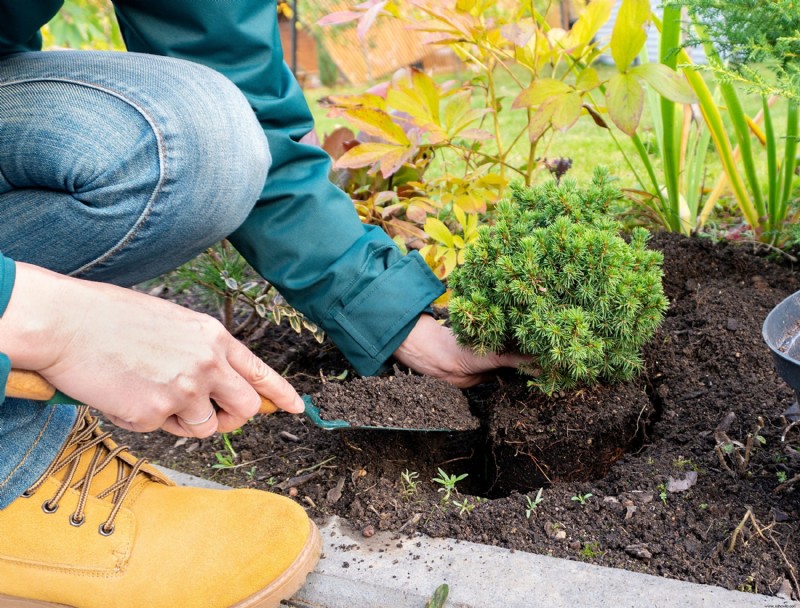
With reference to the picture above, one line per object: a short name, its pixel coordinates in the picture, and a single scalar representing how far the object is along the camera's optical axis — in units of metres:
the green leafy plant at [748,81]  1.66
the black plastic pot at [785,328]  1.33
